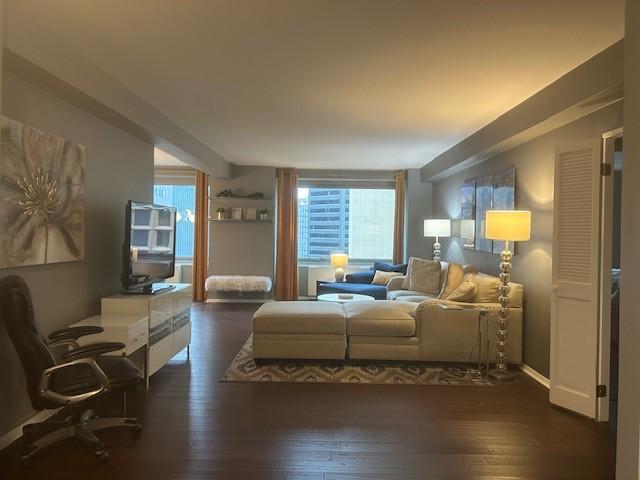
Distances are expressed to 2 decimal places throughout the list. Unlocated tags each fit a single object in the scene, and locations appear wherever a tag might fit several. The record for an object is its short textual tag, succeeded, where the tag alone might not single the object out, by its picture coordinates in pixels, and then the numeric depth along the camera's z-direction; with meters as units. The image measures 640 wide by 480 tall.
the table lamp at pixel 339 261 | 7.27
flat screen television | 3.48
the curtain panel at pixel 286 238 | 7.82
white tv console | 3.34
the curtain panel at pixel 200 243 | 7.72
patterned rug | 3.73
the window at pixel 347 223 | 8.31
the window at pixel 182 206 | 8.12
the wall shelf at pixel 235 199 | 7.61
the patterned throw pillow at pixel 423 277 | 5.94
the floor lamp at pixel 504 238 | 3.71
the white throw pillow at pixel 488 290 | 4.36
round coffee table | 5.38
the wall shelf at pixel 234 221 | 7.54
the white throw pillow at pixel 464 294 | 4.31
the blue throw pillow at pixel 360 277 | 7.02
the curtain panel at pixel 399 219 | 7.86
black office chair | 2.24
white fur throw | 7.20
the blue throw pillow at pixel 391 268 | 7.00
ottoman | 4.04
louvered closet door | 2.97
